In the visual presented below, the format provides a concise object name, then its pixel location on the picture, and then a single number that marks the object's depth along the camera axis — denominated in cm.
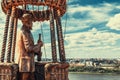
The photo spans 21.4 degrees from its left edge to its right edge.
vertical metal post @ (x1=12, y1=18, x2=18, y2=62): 1656
